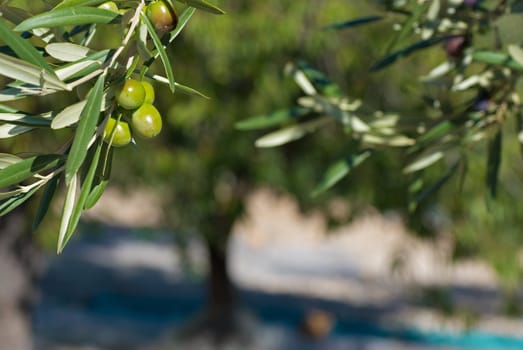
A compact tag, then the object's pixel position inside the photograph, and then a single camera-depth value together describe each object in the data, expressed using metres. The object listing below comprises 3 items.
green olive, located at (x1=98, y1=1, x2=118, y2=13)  1.15
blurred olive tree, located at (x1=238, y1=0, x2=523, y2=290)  1.46
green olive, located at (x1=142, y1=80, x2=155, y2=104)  1.15
